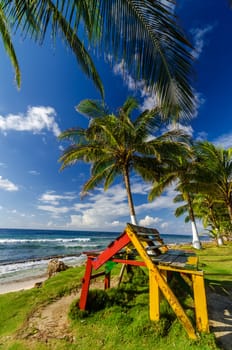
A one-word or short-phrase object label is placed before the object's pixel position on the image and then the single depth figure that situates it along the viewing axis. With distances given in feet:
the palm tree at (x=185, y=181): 42.98
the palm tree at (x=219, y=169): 39.40
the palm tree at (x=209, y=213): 74.28
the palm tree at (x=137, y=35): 6.84
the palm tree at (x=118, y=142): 31.17
